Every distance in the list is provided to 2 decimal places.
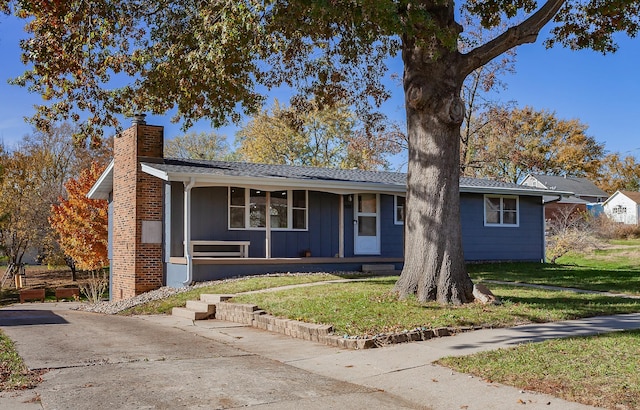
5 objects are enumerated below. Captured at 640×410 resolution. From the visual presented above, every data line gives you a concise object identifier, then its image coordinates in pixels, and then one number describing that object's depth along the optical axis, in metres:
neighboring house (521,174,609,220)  49.55
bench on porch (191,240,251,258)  17.72
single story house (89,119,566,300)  17.48
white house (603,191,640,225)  56.53
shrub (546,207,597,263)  26.42
